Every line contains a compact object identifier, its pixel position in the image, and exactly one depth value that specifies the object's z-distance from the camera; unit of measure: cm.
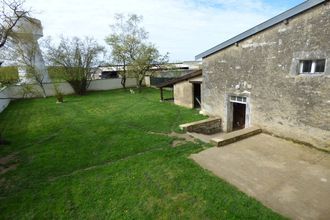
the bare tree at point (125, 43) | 2362
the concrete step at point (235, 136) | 762
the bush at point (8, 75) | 1595
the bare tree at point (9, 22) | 847
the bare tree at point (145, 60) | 2295
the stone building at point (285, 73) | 662
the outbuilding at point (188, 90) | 1434
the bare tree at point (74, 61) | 2294
